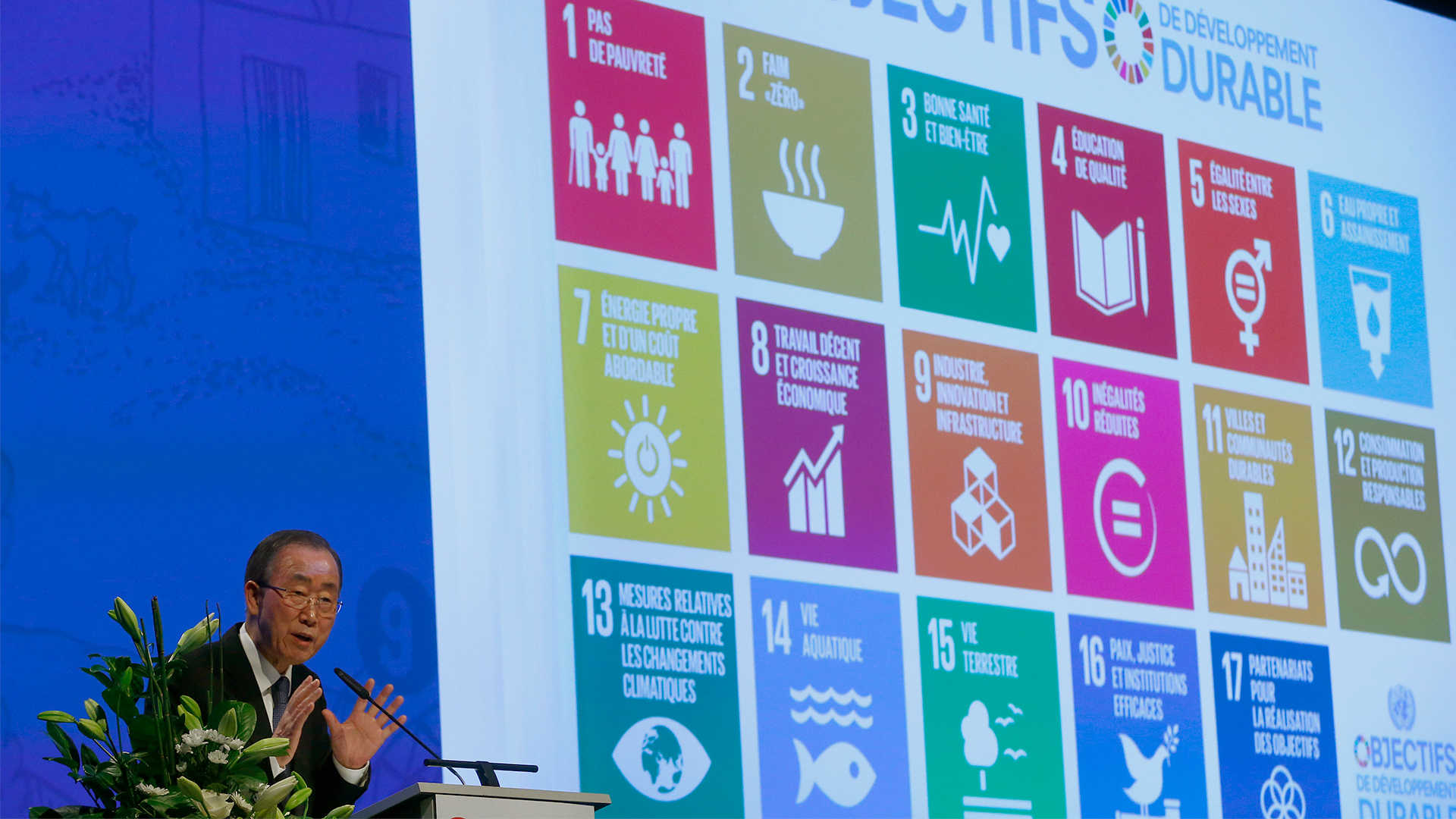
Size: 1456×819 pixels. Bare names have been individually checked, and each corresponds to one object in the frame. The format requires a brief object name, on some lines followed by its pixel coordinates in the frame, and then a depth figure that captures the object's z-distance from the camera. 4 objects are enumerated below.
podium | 5.27
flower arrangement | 4.23
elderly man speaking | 6.18
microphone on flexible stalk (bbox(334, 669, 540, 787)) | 6.01
